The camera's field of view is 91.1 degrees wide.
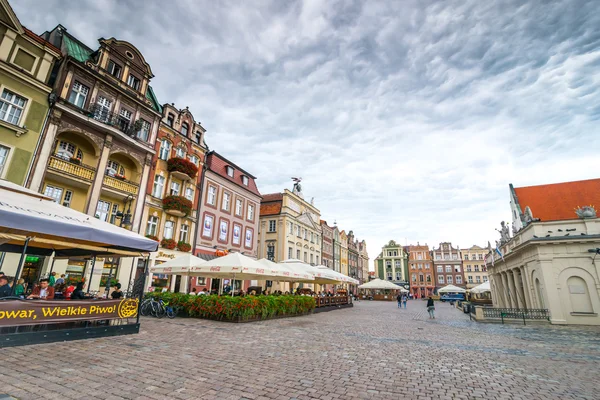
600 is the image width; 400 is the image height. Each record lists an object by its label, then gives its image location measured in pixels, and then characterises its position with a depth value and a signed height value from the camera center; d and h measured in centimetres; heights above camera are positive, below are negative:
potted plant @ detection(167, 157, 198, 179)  2306 +912
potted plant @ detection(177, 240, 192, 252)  2334 +308
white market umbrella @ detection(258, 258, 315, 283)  1681 +94
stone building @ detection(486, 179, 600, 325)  1716 +234
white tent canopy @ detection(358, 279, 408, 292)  3588 +86
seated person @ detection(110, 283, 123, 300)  1076 -34
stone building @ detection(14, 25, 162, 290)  1683 +880
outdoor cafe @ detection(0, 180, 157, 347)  674 -38
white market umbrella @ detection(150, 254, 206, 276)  1519 +104
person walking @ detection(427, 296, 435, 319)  2100 -97
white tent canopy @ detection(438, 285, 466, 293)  3992 +68
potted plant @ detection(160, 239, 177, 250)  2214 +308
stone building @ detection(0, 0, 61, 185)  1477 +948
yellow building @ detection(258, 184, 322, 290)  3900 +826
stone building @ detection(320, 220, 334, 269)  5291 +807
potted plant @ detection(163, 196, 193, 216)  2238 +608
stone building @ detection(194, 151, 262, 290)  2662 +739
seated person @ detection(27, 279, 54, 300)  898 -26
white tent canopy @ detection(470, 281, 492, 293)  3353 +80
